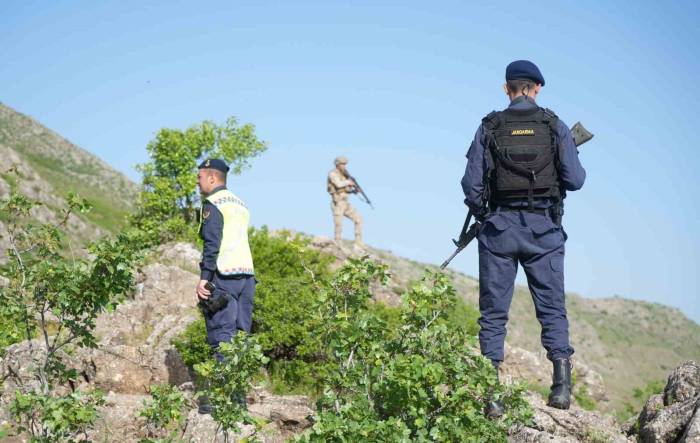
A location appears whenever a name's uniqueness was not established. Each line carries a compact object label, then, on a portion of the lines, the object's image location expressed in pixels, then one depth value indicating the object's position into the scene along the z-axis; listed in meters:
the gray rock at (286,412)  7.77
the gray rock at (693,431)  5.56
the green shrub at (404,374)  4.55
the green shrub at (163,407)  5.10
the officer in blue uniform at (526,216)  6.34
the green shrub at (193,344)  10.02
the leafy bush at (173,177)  21.91
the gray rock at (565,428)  6.14
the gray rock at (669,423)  6.11
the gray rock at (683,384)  6.95
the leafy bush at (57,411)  4.69
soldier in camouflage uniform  20.41
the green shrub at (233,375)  5.02
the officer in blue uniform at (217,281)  7.41
